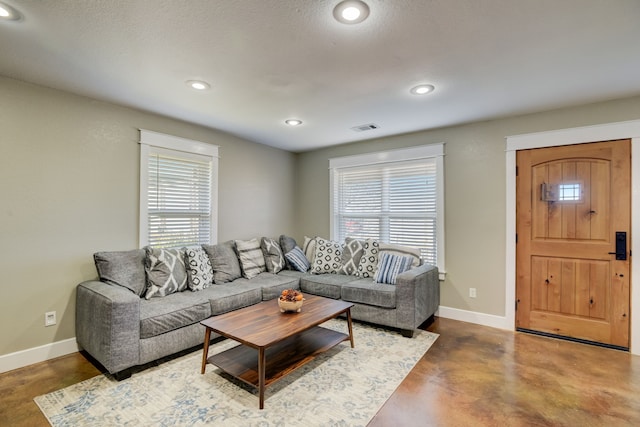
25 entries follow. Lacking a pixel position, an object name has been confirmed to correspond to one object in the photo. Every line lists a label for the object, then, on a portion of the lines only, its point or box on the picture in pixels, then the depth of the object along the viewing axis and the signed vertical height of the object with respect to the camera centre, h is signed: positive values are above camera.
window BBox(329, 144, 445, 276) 4.01 +0.30
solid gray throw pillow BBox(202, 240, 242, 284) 3.60 -0.58
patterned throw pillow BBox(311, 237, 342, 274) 4.21 -0.58
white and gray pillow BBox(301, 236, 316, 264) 4.65 -0.49
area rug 1.89 -1.28
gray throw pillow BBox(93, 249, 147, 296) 2.79 -0.52
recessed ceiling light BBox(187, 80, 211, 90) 2.60 +1.17
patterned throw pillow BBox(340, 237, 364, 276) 4.06 -0.53
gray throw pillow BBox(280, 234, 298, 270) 4.43 -0.43
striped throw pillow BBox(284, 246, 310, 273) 4.33 -0.63
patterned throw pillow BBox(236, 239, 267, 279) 3.91 -0.56
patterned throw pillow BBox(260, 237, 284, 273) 4.23 -0.56
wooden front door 2.96 -0.22
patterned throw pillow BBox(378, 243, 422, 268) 3.78 -0.43
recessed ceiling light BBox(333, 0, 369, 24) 1.63 +1.17
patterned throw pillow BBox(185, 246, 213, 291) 3.24 -0.60
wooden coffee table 2.12 -0.95
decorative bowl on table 2.64 -0.75
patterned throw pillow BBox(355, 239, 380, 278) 3.94 -0.57
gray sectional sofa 2.32 -0.85
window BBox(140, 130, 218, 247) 3.36 +0.31
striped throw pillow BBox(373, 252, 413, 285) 3.53 -0.59
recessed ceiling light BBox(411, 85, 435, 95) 2.68 +1.19
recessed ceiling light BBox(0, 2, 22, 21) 1.67 +1.16
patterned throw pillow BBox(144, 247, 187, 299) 2.96 -0.59
